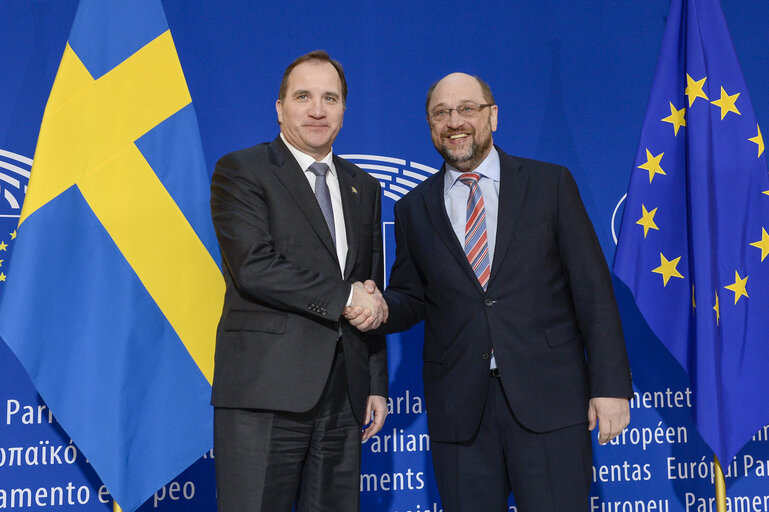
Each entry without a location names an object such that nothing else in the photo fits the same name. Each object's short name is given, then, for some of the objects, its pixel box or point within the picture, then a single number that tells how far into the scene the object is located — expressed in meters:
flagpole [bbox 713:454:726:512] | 2.83
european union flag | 2.70
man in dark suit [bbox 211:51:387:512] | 1.98
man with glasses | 2.08
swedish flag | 2.33
